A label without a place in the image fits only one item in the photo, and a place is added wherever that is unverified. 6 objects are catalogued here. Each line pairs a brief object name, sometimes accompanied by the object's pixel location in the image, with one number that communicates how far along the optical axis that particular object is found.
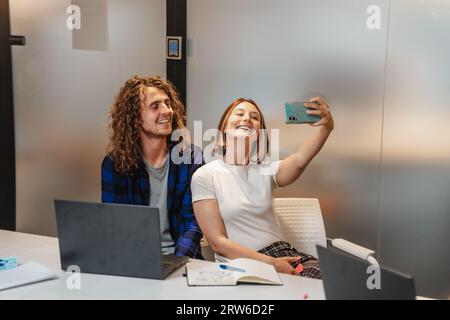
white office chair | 2.30
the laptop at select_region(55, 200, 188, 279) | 1.48
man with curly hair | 2.16
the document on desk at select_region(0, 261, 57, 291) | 1.49
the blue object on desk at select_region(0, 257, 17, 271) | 1.62
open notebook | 1.50
